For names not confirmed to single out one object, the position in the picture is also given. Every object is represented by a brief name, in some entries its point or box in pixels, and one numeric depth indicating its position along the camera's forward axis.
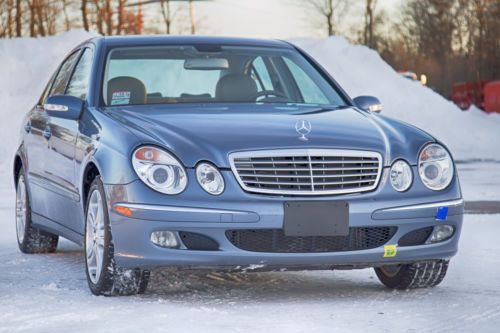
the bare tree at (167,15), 56.53
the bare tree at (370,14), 58.52
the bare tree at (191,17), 61.27
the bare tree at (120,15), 47.02
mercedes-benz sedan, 6.41
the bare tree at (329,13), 62.25
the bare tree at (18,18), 41.31
